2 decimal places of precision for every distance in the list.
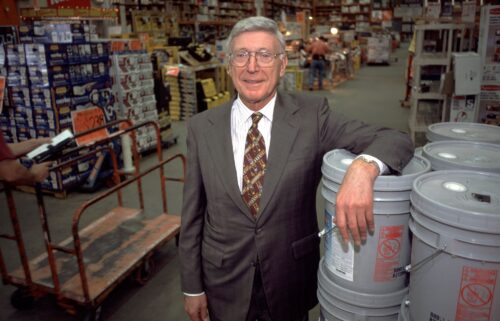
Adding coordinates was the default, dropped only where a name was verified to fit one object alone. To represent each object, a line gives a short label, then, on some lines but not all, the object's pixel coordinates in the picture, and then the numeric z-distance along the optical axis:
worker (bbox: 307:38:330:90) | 12.38
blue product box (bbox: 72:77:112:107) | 5.20
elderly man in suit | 1.62
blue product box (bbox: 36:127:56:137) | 5.09
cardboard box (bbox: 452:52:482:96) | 3.93
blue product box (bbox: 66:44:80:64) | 5.03
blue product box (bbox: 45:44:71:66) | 4.81
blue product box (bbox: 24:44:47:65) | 4.80
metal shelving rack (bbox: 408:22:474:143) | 5.26
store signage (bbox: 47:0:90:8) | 5.97
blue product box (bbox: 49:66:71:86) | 4.89
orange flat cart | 2.78
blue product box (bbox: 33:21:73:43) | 5.35
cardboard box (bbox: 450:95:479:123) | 4.23
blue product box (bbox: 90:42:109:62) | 5.36
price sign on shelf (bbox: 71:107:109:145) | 5.21
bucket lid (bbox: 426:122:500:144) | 1.96
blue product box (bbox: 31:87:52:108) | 4.96
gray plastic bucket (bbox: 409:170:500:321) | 1.12
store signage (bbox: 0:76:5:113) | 4.43
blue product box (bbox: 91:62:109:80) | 5.41
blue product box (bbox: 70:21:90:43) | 5.39
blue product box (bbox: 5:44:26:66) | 4.93
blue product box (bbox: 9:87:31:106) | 5.10
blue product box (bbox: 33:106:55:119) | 5.02
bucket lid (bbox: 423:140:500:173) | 1.52
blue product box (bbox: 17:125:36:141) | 5.22
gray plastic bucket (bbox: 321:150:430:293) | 1.39
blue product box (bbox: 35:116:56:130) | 5.05
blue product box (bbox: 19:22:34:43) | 5.22
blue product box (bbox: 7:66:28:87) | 5.01
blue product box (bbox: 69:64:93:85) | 5.11
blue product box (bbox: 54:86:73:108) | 4.98
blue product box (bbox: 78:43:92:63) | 5.18
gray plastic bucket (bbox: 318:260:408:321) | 1.50
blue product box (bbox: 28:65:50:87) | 4.87
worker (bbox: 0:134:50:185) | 2.52
